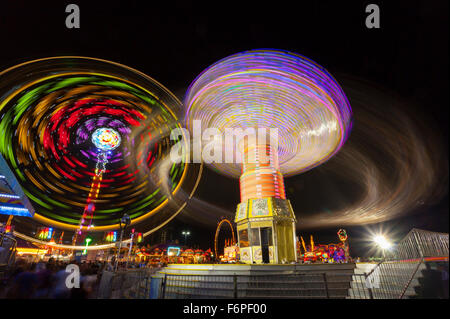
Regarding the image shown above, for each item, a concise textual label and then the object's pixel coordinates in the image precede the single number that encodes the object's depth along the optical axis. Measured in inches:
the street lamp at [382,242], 1021.8
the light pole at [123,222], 508.9
